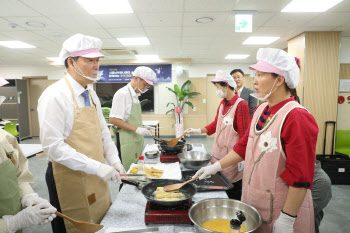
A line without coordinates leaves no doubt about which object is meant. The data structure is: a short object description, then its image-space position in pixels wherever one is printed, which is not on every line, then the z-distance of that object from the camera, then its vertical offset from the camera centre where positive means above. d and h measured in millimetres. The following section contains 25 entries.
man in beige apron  1415 -281
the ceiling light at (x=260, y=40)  5305 +1462
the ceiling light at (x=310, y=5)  3381 +1462
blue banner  8930 +1057
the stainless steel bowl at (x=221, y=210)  1201 -629
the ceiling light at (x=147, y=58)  7844 +1516
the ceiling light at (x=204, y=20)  3953 +1434
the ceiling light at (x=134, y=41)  5367 +1461
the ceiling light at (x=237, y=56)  7414 +1456
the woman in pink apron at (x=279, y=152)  1142 -295
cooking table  1219 -696
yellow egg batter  1157 -674
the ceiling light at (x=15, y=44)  5629 +1460
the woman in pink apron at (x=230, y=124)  2359 -275
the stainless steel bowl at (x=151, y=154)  2492 -619
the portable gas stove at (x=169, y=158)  2314 -616
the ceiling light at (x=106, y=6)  3318 +1450
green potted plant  8438 +115
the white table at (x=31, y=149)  2623 -623
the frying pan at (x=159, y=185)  1405 -593
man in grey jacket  4141 +167
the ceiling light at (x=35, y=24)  4141 +1434
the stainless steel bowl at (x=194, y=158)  2000 -586
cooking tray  1592 -650
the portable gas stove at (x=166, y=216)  1200 -629
